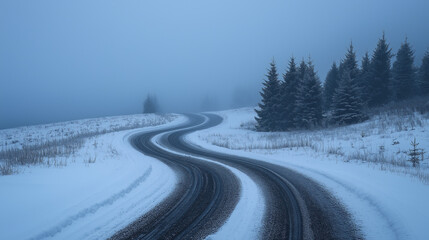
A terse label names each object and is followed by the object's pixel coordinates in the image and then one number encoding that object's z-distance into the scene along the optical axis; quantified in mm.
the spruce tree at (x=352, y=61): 29316
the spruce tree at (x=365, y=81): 31344
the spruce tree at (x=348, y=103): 22891
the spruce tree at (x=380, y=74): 30172
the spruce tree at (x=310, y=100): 24312
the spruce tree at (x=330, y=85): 38912
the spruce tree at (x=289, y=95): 27109
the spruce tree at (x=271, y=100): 27781
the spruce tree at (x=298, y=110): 25219
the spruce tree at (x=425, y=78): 33962
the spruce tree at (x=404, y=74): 32344
